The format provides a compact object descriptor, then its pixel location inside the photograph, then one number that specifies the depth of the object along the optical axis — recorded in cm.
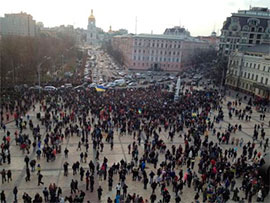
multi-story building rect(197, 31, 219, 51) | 15723
